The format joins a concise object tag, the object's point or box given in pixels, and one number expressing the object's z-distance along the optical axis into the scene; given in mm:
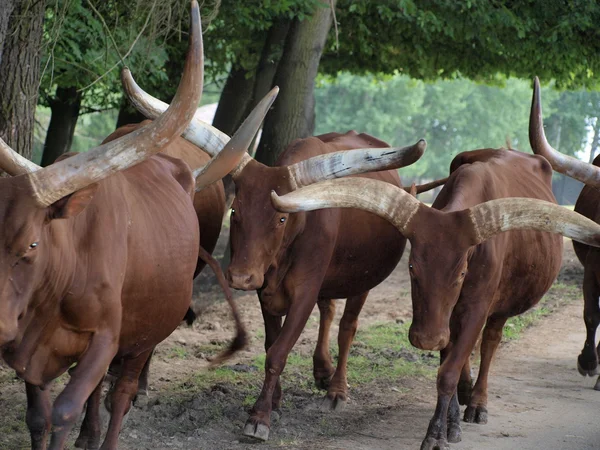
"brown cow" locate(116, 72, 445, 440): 12141
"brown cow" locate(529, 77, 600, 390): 14656
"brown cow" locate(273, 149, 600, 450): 11078
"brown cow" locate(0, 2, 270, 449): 8094
